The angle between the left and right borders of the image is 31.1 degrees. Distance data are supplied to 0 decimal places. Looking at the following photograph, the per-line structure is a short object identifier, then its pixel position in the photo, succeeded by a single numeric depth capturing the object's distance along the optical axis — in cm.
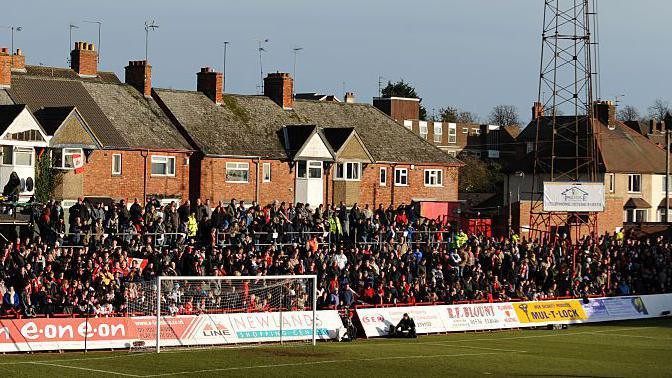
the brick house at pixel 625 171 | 9169
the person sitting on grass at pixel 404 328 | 4272
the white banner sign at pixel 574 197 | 6525
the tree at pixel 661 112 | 17689
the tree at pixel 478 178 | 10762
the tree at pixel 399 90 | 13838
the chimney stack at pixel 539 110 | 6600
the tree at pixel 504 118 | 19125
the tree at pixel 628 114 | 18562
